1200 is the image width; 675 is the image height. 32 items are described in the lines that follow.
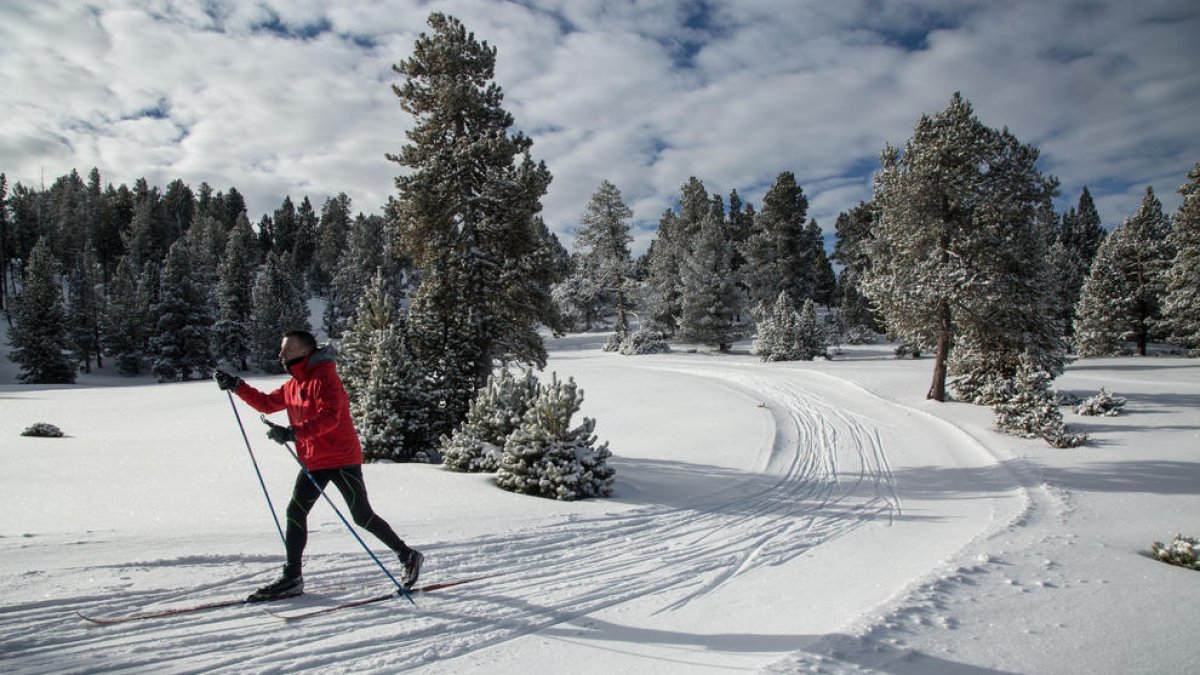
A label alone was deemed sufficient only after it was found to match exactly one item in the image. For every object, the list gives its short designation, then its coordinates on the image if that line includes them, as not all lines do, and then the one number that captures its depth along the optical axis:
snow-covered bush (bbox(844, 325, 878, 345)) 48.78
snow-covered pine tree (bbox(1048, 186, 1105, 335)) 53.81
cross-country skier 4.88
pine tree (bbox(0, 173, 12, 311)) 69.75
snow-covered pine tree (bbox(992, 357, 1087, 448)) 15.48
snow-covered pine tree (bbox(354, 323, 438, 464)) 12.62
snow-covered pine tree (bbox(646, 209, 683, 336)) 50.88
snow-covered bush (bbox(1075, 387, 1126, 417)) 18.78
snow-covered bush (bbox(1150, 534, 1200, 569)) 6.77
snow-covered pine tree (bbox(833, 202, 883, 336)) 54.00
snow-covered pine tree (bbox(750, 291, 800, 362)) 36.41
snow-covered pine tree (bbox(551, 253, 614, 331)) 51.81
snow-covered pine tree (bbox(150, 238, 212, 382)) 48.34
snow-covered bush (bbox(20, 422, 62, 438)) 15.65
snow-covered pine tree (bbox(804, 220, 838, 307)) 67.50
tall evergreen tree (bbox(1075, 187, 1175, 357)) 40.44
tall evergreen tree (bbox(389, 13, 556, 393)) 15.52
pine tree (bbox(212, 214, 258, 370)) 56.69
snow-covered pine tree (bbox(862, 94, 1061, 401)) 20.31
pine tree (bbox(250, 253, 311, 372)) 55.47
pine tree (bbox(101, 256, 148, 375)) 52.16
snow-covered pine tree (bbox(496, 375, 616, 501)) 9.41
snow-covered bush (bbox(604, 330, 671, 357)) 44.31
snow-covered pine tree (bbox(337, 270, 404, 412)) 13.79
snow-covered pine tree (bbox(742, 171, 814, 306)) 49.88
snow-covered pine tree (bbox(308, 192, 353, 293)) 90.94
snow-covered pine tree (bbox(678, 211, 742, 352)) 44.69
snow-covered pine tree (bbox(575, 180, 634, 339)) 49.31
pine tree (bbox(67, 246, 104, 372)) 55.00
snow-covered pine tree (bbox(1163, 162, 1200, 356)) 29.78
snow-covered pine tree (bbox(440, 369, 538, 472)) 10.92
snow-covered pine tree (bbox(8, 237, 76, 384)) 44.50
